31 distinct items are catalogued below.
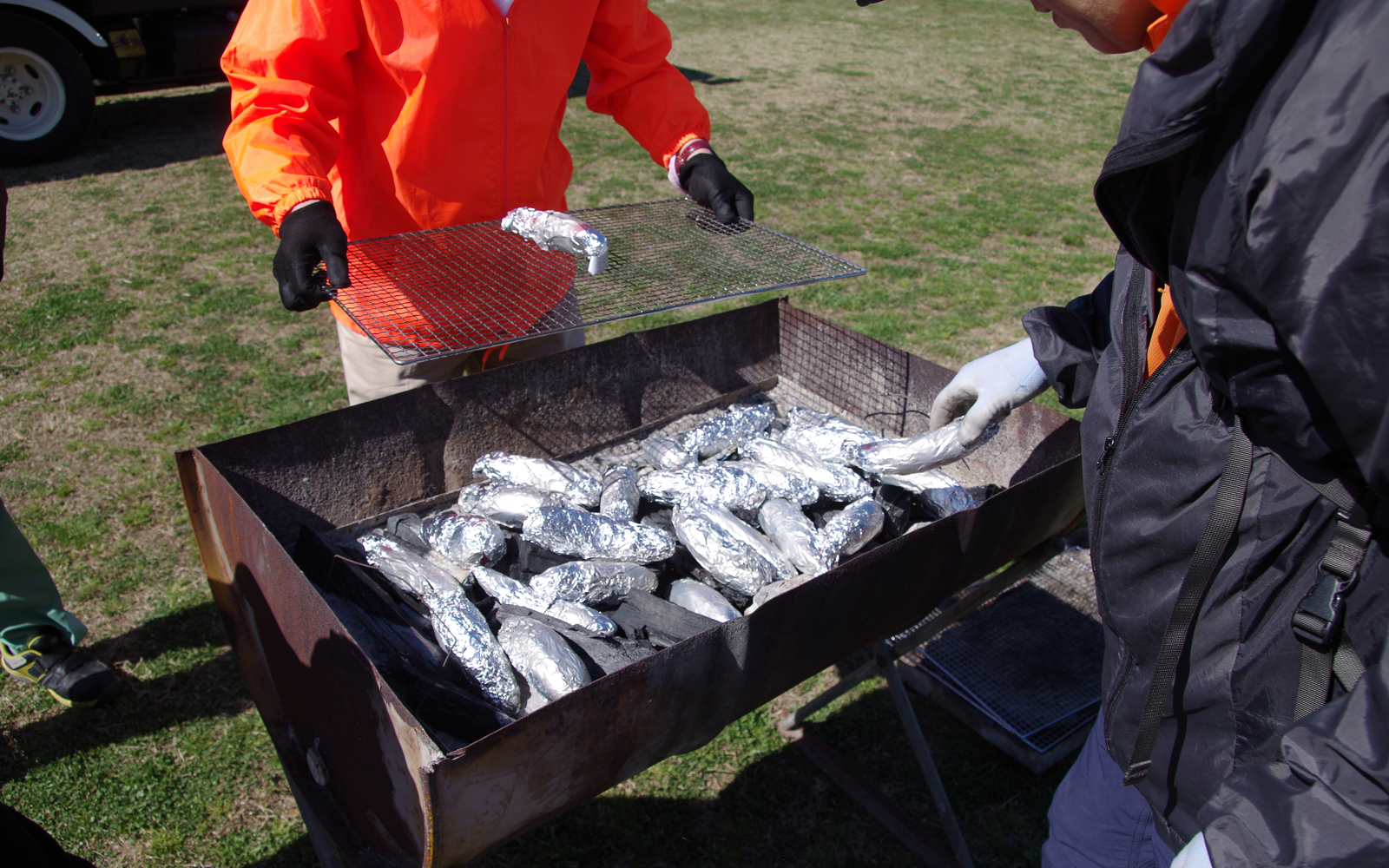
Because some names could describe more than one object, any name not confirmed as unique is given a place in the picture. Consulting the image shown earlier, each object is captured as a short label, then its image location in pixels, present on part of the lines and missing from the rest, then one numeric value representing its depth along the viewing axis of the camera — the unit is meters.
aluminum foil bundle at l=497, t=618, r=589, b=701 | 1.66
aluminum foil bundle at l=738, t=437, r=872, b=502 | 2.31
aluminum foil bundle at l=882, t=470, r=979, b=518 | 2.23
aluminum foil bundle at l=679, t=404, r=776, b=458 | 2.58
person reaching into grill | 0.73
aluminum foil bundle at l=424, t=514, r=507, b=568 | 2.04
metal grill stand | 2.22
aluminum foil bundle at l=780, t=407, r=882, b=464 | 2.43
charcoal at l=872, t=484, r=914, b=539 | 2.24
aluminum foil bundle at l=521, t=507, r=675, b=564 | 2.05
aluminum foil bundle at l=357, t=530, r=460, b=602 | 1.94
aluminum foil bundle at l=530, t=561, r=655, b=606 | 1.93
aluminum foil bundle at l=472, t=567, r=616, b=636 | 1.84
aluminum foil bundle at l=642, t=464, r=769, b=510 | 2.26
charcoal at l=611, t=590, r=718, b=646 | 1.82
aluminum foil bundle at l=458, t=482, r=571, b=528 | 2.19
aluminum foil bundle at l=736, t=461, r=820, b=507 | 2.29
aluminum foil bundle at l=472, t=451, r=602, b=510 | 2.29
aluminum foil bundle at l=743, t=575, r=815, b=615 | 1.91
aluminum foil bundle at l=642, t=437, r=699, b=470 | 2.55
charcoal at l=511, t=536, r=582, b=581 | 2.08
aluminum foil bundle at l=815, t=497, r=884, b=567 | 2.06
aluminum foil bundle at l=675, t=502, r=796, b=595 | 2.00
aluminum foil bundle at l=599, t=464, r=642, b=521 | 2.21
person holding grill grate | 1.82
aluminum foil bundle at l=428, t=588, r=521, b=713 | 1.68
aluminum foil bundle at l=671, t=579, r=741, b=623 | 1.92
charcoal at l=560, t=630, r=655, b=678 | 1.75
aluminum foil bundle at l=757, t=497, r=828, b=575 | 2.08
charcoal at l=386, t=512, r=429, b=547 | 2.13
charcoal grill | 1.31
